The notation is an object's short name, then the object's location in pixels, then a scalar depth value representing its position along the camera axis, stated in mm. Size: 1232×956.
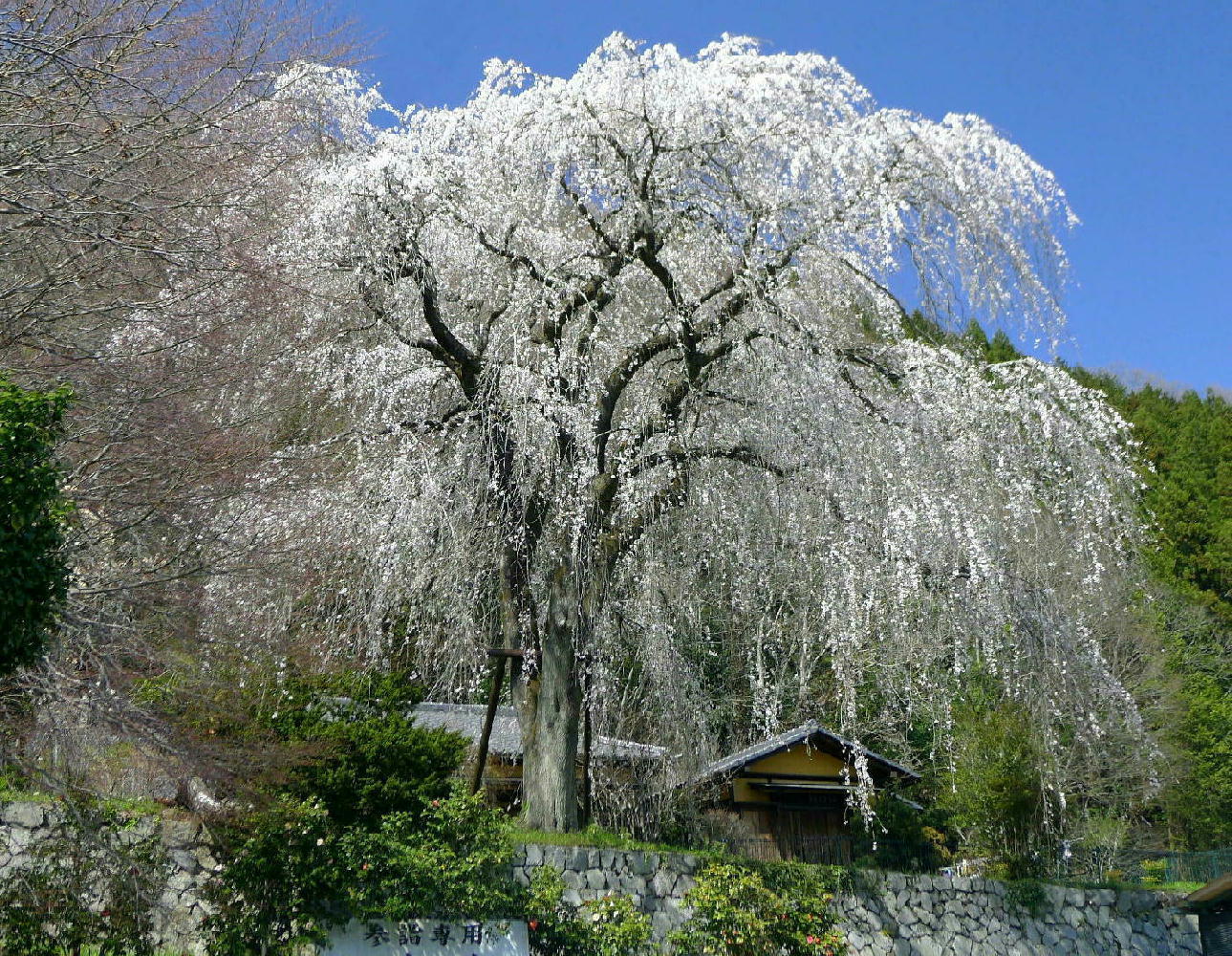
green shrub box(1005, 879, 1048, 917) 11016
